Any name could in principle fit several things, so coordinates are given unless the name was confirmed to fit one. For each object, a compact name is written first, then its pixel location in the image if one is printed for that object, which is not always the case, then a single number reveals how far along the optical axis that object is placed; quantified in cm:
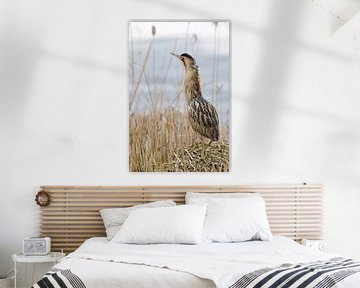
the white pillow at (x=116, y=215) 508
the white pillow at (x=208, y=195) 530
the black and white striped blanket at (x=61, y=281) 334
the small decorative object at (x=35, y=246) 512
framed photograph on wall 550
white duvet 336
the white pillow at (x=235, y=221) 495
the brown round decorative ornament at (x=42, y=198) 537
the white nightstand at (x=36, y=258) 501
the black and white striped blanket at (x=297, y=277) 325
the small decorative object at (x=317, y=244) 537
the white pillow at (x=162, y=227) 479
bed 335
